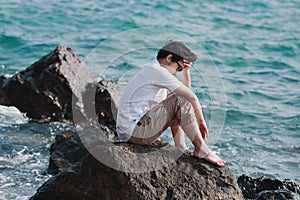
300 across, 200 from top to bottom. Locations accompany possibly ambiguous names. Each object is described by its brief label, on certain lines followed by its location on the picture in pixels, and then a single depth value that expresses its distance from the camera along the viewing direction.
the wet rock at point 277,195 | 9.32
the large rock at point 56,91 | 14.77
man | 8.63
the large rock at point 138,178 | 8.16
